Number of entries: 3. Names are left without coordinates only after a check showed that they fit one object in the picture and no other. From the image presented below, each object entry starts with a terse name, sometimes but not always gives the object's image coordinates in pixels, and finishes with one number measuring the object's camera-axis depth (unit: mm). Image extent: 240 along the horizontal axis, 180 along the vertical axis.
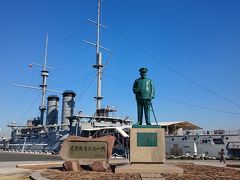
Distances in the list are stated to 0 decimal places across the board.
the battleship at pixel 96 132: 29199
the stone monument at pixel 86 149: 10262
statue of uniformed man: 10685
